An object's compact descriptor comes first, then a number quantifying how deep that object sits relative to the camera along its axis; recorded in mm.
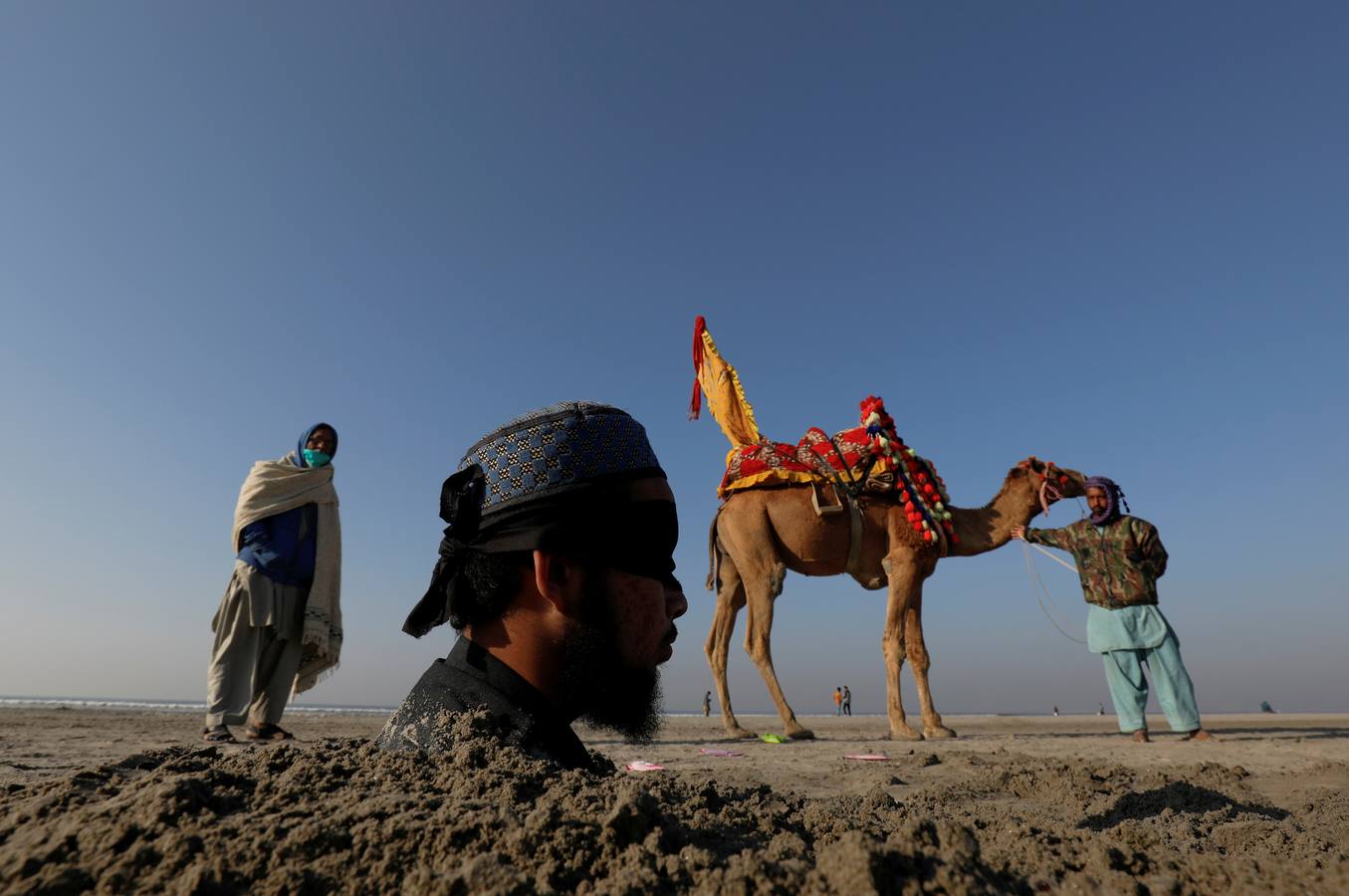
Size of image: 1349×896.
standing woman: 5195
